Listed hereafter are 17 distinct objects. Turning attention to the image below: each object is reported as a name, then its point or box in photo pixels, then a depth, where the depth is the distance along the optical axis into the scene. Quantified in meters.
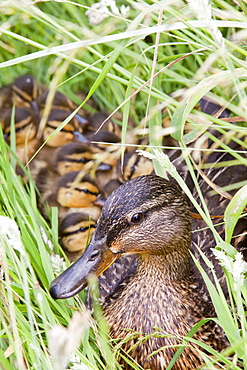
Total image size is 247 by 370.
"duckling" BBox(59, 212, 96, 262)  4.12
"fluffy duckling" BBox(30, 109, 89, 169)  4.91
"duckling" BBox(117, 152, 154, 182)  4.39
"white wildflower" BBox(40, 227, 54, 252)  3.13
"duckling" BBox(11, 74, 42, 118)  5.17
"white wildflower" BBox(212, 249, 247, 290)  2.04
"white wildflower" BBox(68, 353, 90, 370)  1.93
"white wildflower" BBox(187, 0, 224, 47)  1.79
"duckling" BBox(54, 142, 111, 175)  4.77
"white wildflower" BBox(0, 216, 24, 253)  1.70
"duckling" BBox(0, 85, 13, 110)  5.17
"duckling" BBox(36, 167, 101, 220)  4.49
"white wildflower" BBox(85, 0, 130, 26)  2.39
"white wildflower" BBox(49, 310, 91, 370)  1.47
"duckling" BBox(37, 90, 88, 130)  5.04
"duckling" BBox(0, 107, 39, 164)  4.91
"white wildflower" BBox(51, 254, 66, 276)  2.95
